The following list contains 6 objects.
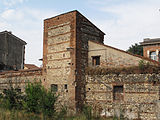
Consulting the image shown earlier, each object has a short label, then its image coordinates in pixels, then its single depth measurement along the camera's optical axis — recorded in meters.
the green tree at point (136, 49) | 37.04
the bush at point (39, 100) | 11.77
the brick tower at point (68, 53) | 14.38
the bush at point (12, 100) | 15.25
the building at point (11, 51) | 26.25
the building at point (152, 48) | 26.76
